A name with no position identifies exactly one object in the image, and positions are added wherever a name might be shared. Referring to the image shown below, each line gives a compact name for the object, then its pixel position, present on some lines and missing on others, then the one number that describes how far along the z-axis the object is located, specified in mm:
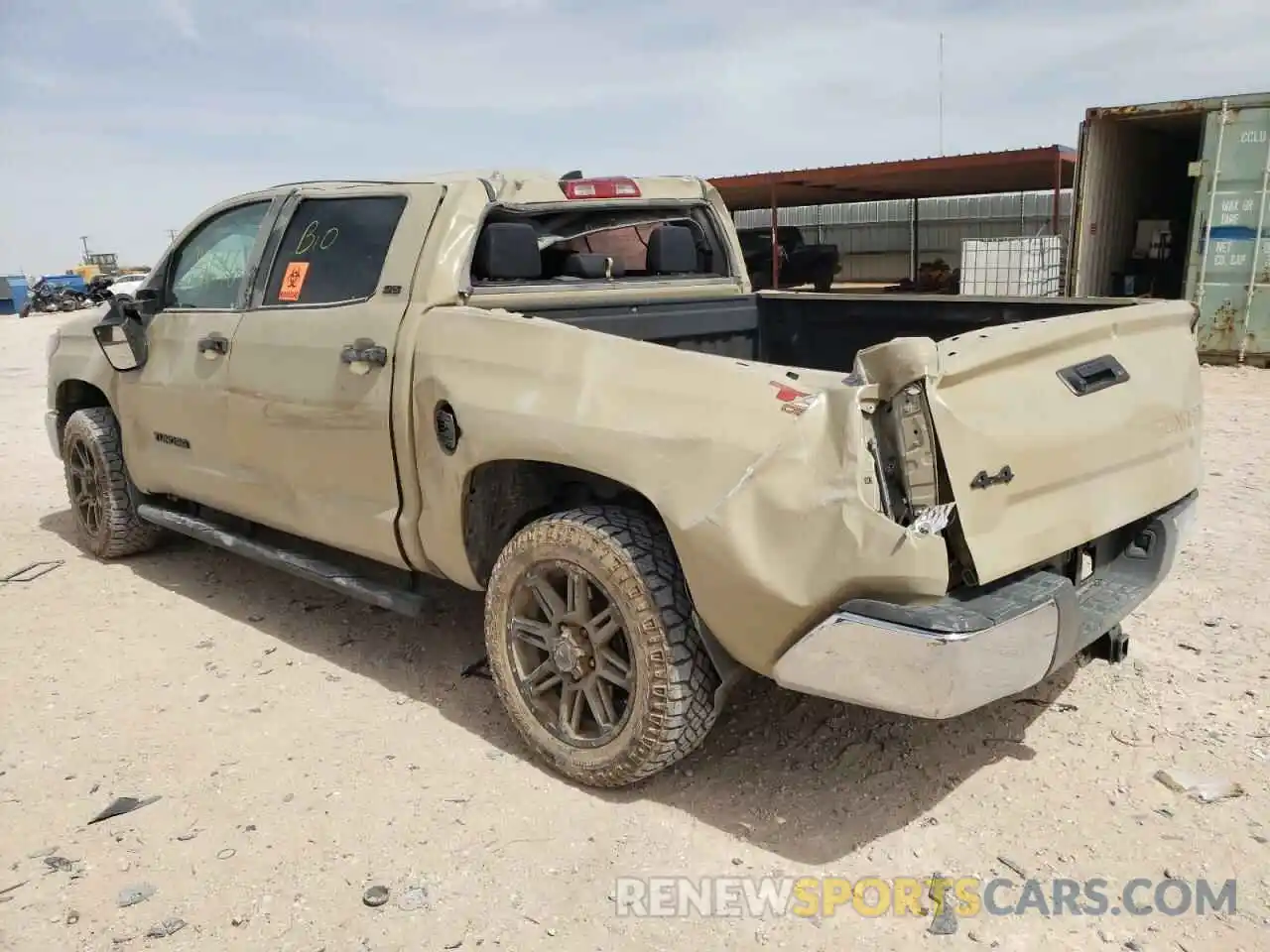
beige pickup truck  2459
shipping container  10938
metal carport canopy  14655
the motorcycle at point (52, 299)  37031
